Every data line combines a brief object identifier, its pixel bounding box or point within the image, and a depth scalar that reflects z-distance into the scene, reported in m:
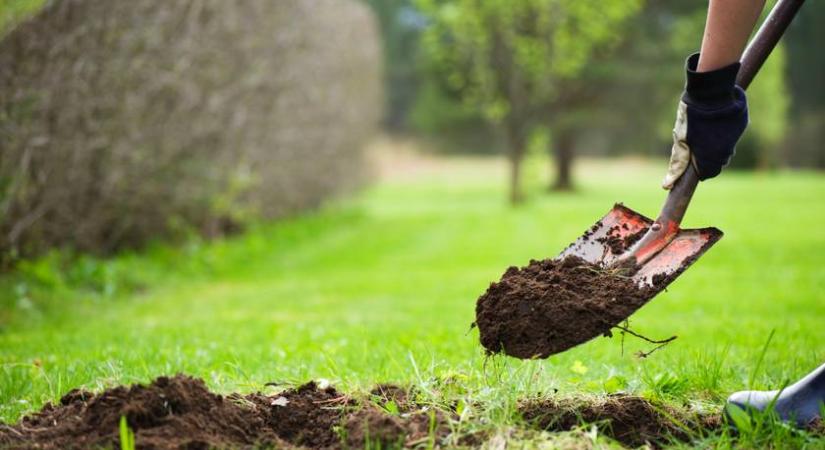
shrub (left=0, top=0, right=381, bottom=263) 6.95
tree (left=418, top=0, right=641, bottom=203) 20.23
